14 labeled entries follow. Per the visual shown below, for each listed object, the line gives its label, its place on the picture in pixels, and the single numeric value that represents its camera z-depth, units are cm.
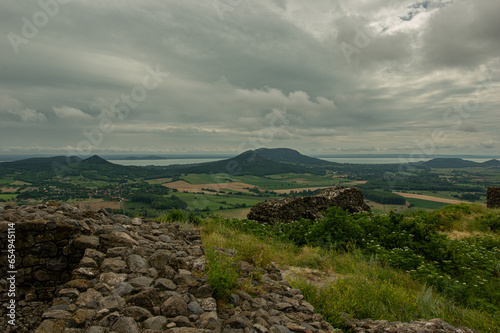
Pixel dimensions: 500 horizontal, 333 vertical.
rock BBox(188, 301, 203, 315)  334
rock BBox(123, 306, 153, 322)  303
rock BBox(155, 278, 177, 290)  366
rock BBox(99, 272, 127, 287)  360
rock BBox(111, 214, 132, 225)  667
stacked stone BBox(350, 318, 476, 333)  363
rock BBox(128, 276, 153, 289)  359
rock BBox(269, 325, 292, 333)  318
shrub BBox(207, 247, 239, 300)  387
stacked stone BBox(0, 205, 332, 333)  295
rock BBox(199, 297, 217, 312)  343
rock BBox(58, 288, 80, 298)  332
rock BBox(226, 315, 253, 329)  324
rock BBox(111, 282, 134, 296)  337
